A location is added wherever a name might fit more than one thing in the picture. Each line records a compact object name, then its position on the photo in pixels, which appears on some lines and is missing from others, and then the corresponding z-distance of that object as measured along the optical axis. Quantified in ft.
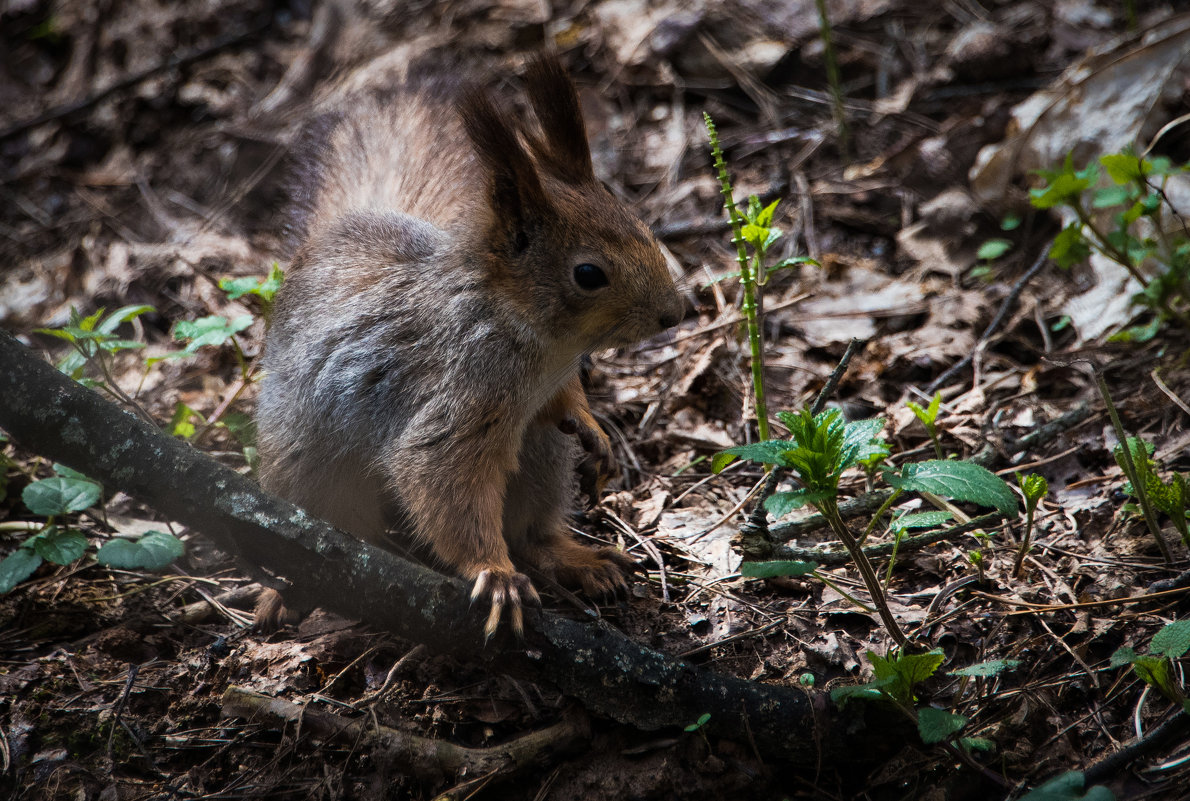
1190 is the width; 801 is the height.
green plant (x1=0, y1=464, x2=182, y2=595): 15.46
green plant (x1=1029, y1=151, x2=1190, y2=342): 18.29
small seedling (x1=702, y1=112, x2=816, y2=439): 15.94
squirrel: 16.14
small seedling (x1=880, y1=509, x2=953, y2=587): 13.83
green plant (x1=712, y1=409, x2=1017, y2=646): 12.50
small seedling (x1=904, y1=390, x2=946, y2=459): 16.57
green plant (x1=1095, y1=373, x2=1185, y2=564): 14.02
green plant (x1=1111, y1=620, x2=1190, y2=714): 11.89
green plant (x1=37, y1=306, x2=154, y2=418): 18.42
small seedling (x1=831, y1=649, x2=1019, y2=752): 11.72
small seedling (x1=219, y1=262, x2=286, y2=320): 20.77
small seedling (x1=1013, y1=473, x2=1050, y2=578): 14.82
